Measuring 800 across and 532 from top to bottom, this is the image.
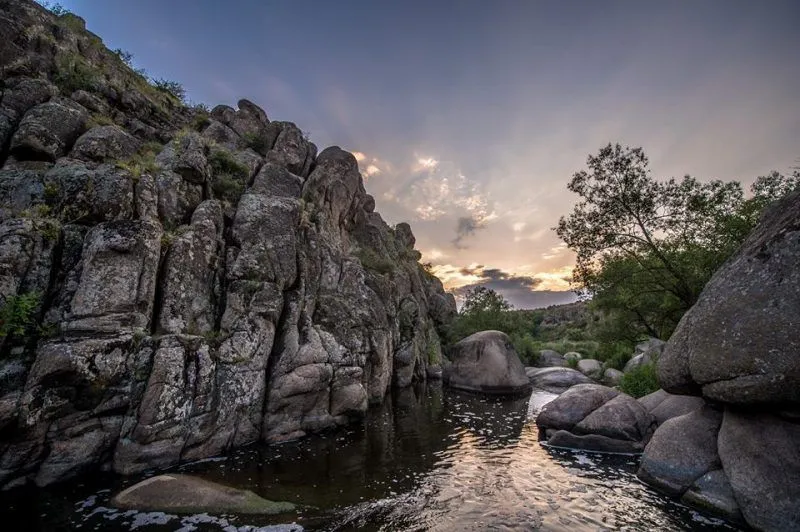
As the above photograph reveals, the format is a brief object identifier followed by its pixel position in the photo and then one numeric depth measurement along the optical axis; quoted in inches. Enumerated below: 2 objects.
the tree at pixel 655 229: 906.7
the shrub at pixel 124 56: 1248.8
